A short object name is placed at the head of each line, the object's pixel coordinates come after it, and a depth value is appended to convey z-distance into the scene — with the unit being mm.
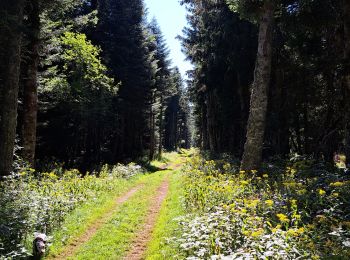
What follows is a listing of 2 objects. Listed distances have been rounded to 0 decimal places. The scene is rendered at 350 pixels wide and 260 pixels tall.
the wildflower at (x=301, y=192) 7064
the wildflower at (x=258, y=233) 4768
